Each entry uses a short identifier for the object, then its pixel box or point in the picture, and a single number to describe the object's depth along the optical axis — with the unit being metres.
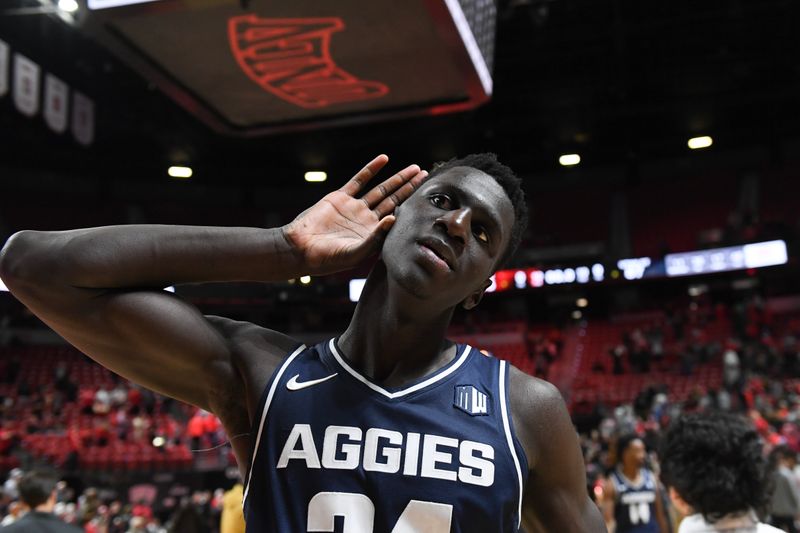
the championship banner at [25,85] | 13.56
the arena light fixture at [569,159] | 22.45
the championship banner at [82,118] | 16.39
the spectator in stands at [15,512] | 6.52
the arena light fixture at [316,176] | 23.20
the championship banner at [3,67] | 12.60
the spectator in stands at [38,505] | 4.04
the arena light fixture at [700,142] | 21.67
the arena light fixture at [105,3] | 4.47
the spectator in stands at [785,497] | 8.01
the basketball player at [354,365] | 1.58
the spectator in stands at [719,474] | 2.40
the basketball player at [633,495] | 6.10
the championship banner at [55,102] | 14.94
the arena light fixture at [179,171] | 22.20
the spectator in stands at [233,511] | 6.14
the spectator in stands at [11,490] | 9.55
